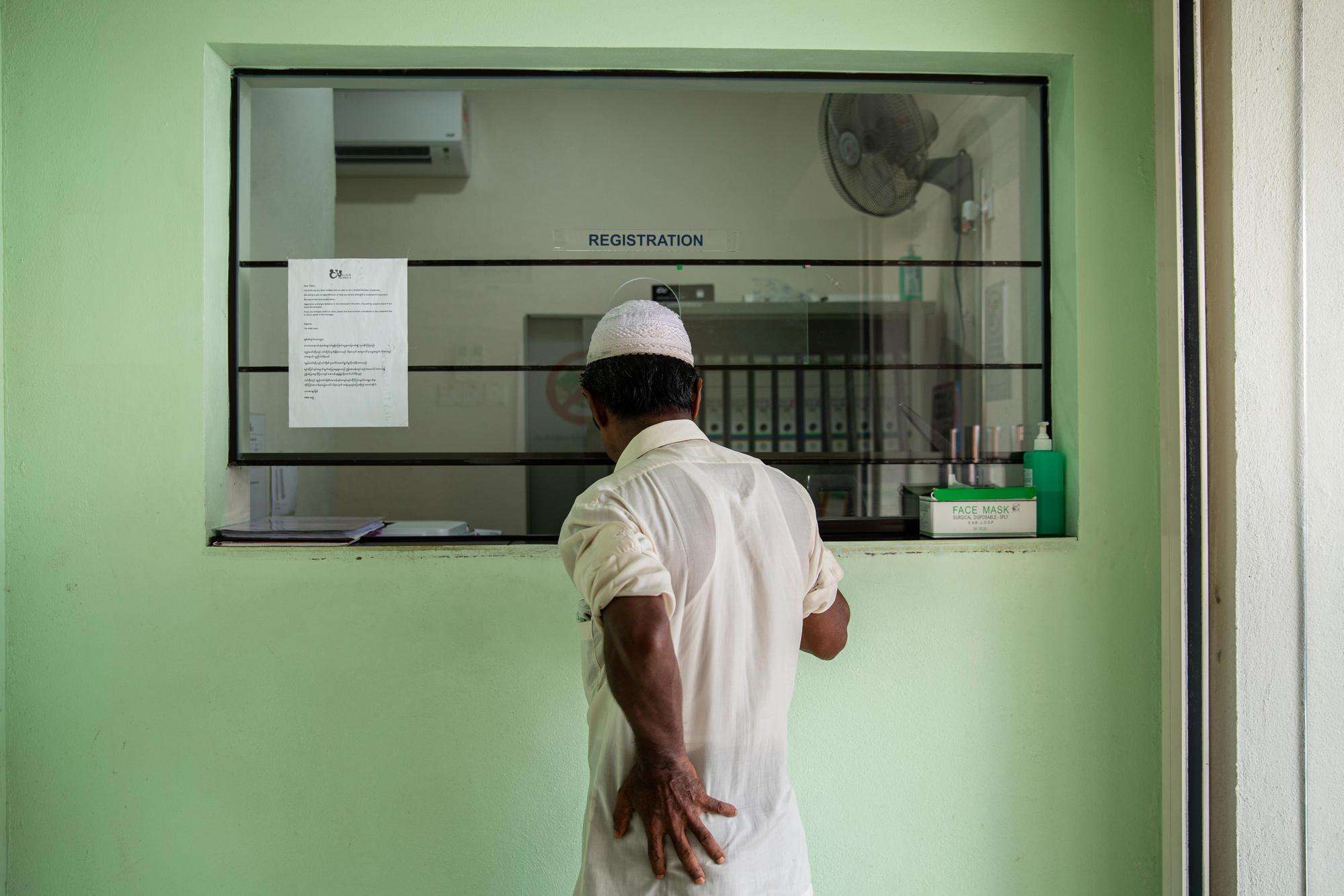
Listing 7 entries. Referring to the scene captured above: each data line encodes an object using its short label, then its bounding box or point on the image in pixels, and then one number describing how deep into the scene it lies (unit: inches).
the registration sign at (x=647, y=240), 75.2
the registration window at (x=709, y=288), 73.5
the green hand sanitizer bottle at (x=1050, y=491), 70.6
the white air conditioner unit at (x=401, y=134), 97.0
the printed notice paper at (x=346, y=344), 71.1
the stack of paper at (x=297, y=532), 65.8
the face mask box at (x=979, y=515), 69.3
